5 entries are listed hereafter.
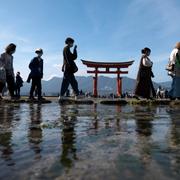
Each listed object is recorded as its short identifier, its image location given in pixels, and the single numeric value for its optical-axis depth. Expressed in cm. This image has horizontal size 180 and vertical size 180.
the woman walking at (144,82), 648
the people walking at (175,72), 557
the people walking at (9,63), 572
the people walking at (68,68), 595
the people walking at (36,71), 628
